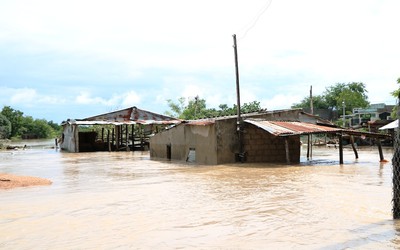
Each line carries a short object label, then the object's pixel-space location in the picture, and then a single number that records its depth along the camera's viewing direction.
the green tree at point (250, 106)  46.59
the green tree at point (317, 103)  68.75
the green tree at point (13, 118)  77.44
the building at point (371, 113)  50.09
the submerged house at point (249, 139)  18.30
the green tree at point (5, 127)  66.25
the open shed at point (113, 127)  34.41
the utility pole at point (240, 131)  18.59
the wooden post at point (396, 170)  6.39
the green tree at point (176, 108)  57.33
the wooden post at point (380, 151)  18.44
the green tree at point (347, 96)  64.38
